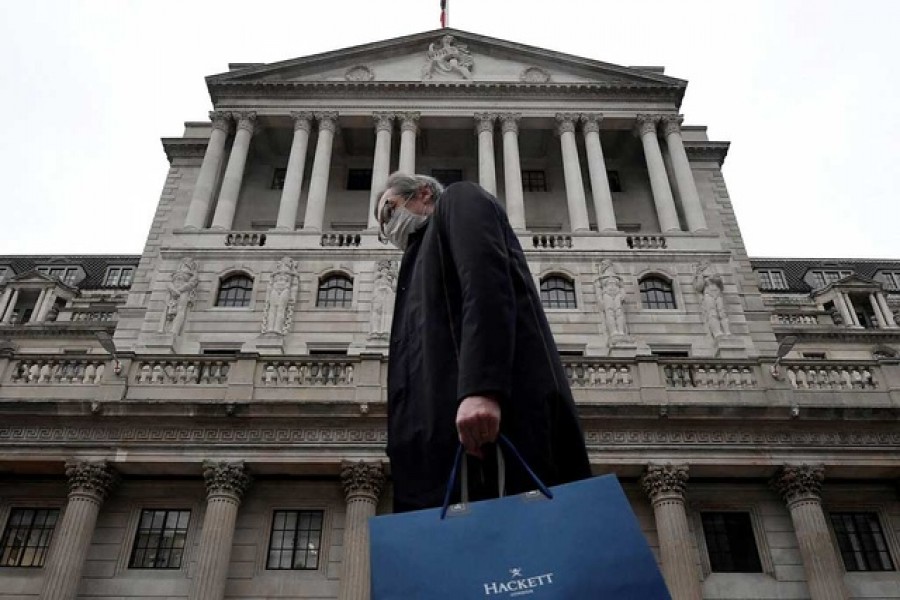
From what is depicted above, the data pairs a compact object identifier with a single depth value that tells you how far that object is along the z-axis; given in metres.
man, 3.87
